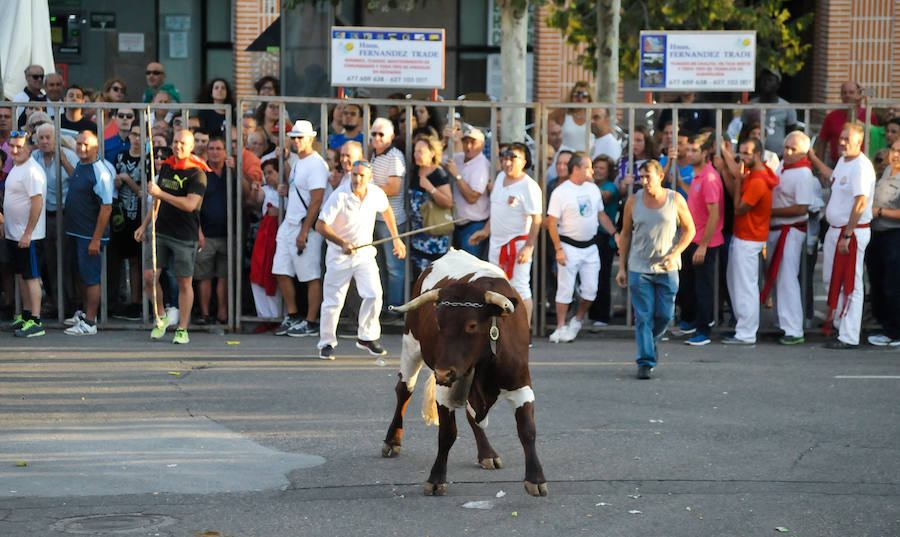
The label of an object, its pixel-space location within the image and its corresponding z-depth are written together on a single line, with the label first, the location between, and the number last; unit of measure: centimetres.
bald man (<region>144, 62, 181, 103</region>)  1842
